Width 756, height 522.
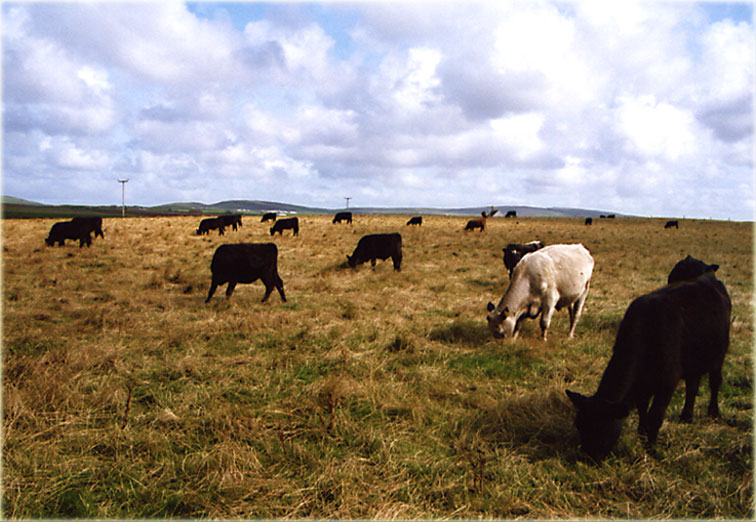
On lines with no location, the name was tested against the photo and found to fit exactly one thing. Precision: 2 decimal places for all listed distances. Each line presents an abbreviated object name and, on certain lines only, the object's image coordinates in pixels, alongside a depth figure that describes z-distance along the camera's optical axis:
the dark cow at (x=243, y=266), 9.93
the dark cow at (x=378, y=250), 15.74
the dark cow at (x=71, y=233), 21.75
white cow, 6.84
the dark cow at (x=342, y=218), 47.06
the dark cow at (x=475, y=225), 39.25
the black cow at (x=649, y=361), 3.63
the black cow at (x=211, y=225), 33.00
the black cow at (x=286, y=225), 33.81
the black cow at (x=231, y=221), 38.03
